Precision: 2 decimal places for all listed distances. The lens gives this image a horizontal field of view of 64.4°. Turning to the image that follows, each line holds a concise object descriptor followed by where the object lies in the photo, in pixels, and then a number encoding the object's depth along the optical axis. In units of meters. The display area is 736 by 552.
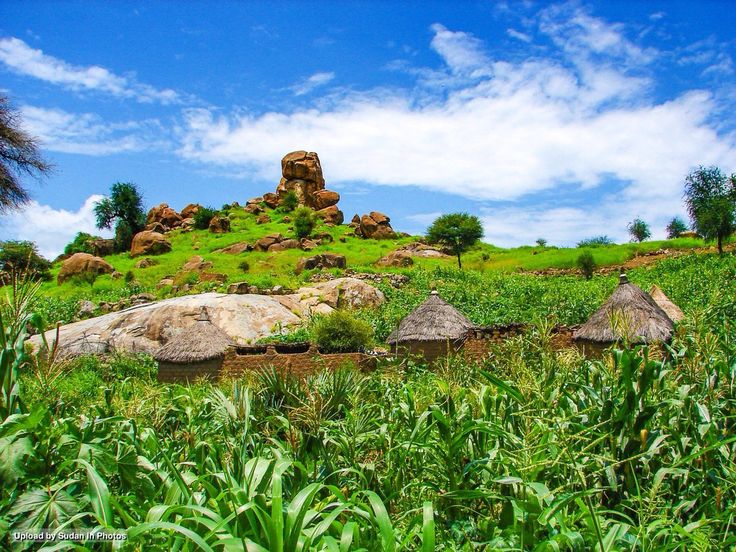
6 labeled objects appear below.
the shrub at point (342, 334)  14.66
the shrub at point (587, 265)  30.91
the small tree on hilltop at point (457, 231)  38.91
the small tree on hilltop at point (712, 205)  29.69
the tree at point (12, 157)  14.88
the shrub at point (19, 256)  29.50
